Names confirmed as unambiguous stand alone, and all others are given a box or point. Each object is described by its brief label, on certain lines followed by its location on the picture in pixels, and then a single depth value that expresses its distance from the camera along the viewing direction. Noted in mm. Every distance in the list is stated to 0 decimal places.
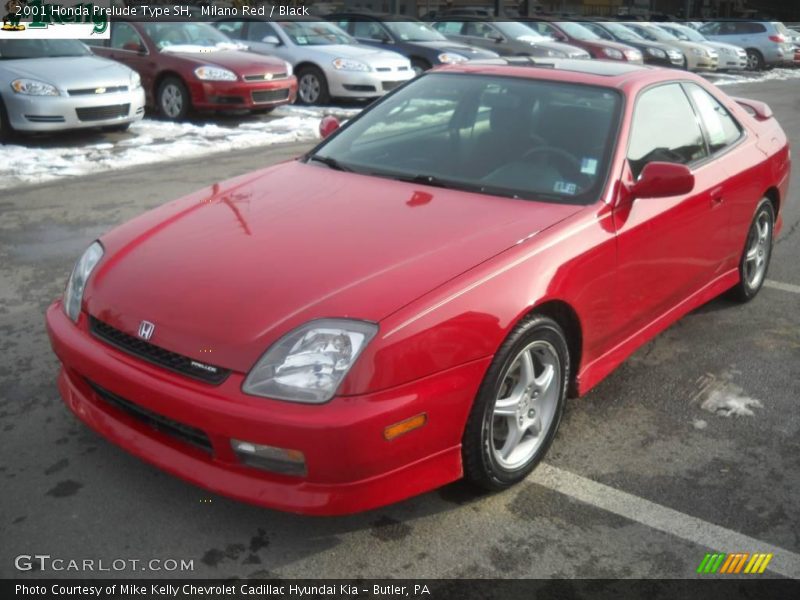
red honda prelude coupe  2631
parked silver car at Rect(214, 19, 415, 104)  13781
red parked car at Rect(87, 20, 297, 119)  11812
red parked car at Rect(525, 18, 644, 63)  21078
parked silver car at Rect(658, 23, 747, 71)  25078
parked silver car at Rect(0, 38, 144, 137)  9555
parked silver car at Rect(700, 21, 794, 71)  26781
